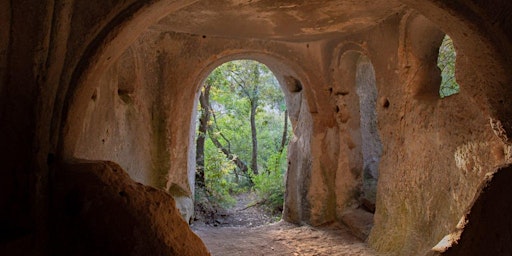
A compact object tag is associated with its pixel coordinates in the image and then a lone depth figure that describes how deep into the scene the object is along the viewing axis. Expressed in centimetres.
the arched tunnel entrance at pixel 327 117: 310
